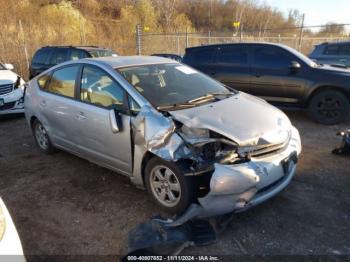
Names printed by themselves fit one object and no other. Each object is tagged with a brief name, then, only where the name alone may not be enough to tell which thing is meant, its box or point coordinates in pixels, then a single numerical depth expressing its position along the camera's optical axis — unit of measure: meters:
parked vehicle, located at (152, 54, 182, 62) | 14.01
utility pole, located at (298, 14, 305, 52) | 16.44
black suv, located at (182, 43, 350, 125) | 6.47
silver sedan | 2.97
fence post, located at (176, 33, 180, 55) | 20.77
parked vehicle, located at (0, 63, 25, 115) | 7.53
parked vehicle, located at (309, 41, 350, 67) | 9.92
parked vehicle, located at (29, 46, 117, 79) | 10.25
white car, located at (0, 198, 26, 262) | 1.88
